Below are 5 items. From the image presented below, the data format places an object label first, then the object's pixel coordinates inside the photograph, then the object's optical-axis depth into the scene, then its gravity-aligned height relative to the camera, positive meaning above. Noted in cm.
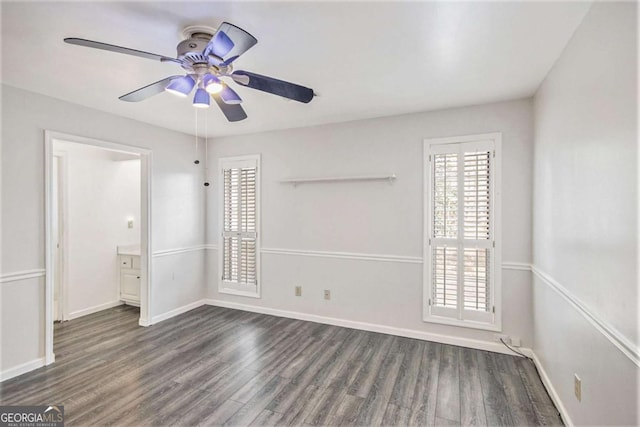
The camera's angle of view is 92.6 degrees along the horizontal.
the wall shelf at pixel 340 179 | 359 +40
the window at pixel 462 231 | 316 -21
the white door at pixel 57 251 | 399 -54
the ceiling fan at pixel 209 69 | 152 +83
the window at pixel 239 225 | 441 -21
